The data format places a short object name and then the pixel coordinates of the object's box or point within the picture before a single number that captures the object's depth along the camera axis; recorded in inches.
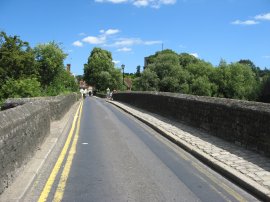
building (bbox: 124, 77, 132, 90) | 5866.1
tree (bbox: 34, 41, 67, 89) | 2046.3
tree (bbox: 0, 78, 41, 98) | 1112.2
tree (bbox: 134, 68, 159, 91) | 2883.9
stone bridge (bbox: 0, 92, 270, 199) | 295.7
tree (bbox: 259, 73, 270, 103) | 2031.6
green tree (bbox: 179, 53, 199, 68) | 3767.2
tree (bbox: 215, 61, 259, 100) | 2854.6
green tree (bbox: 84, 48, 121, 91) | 4488.2
